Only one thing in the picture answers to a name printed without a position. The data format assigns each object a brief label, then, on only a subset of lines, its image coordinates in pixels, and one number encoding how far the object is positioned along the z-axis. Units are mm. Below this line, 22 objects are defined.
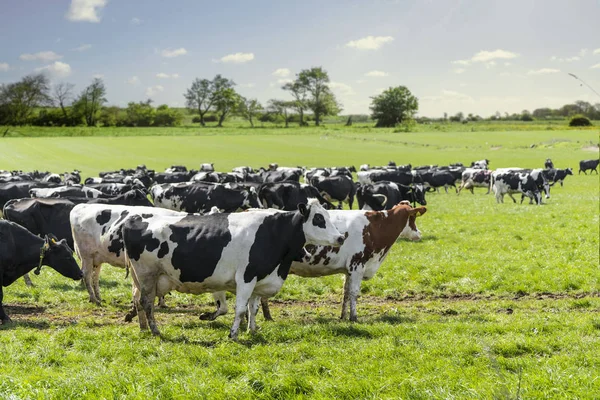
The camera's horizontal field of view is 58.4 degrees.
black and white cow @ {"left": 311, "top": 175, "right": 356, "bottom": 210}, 29812
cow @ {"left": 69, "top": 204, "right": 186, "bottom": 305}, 12461
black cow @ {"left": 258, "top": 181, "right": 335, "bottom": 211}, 22906
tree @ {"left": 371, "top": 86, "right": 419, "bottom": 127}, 139375
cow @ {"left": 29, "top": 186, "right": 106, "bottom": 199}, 22227
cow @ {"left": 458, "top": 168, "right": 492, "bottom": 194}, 46000
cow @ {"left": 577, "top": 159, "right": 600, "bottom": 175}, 59556
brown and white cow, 11156
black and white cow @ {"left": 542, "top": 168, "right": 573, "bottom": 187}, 47194
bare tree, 116438
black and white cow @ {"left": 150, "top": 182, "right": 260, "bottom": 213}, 22672
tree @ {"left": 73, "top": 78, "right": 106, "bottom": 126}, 119188
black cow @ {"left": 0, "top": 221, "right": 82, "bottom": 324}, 11297
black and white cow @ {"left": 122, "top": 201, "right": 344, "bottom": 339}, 9289
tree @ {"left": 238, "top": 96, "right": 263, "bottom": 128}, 139625
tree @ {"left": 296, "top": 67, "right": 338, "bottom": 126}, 138625
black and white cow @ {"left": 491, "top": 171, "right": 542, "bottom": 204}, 35375
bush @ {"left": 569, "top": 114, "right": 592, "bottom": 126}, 127450
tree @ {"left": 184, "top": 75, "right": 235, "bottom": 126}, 141625
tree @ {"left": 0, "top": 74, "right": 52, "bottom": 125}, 104312
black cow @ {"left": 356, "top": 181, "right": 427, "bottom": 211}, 23266
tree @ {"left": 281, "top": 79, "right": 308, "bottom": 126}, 139875
